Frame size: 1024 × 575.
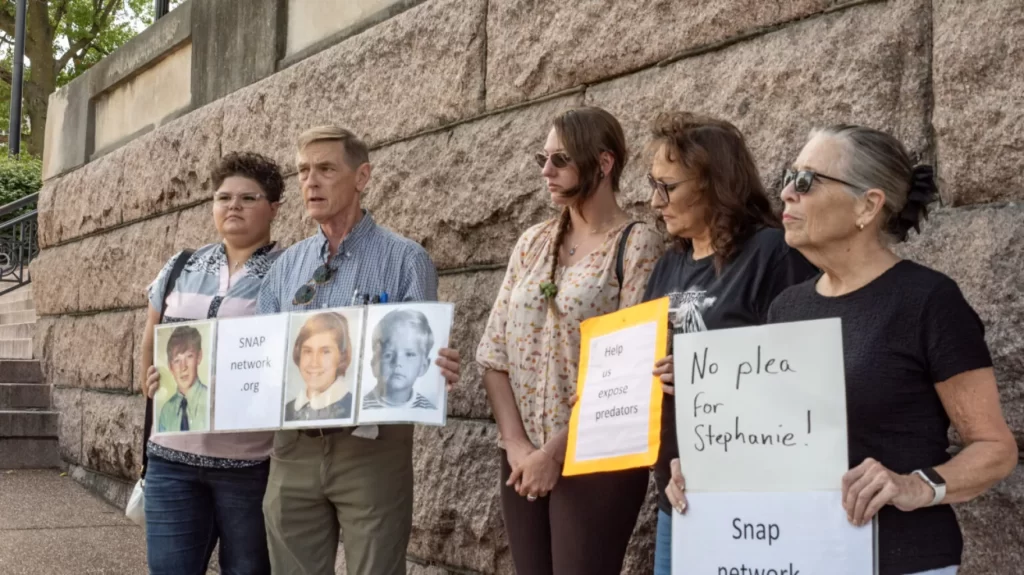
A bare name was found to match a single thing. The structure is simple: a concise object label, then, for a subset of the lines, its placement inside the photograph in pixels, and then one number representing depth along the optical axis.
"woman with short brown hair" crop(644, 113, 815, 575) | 2.66
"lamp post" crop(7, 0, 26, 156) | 18.09
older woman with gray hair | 2.10
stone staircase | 9.41
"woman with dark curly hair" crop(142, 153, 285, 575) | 3.90
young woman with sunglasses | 3.03
